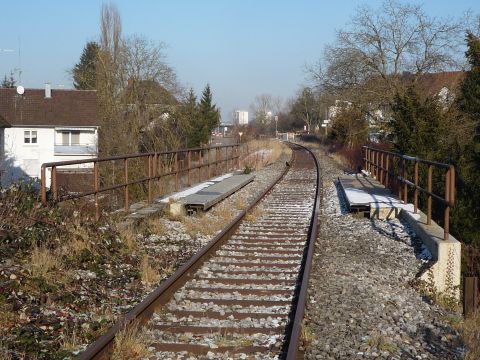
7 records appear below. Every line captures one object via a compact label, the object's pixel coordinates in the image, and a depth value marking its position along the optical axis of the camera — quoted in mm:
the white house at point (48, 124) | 60312
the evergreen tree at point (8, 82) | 82725
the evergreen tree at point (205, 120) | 57750
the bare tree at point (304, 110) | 114269
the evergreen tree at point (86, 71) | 63219
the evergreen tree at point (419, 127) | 18453
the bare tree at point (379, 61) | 39250
